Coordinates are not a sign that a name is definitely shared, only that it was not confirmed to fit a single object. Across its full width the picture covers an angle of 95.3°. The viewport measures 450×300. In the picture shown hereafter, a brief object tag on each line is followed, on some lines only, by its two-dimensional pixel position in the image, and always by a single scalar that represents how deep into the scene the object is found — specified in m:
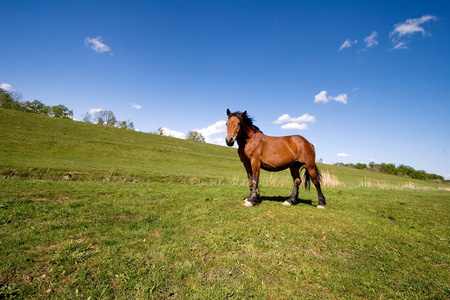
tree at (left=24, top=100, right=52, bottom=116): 72.25
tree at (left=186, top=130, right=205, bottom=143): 106.50
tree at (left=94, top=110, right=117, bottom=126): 91.56
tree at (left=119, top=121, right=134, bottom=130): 95.44
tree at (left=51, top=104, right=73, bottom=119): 79.25
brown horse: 6.61
